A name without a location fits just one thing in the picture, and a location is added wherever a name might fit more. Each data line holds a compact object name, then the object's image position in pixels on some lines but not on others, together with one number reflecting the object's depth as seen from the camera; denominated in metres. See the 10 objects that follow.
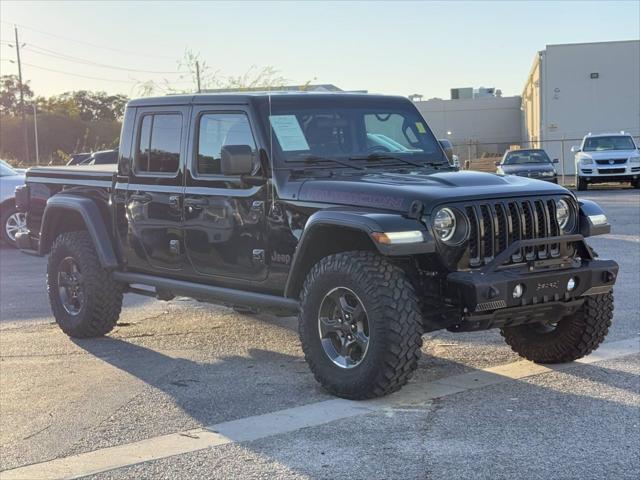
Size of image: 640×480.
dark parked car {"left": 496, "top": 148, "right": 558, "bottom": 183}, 26.08
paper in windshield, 6.10
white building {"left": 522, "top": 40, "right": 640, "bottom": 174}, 42.59
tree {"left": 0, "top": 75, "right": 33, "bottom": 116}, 76.00
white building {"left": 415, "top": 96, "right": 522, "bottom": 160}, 62.31
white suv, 25.22
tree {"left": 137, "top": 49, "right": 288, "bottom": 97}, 34.22
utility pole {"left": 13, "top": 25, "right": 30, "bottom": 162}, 57.34
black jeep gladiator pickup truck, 5.12
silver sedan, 14.82
